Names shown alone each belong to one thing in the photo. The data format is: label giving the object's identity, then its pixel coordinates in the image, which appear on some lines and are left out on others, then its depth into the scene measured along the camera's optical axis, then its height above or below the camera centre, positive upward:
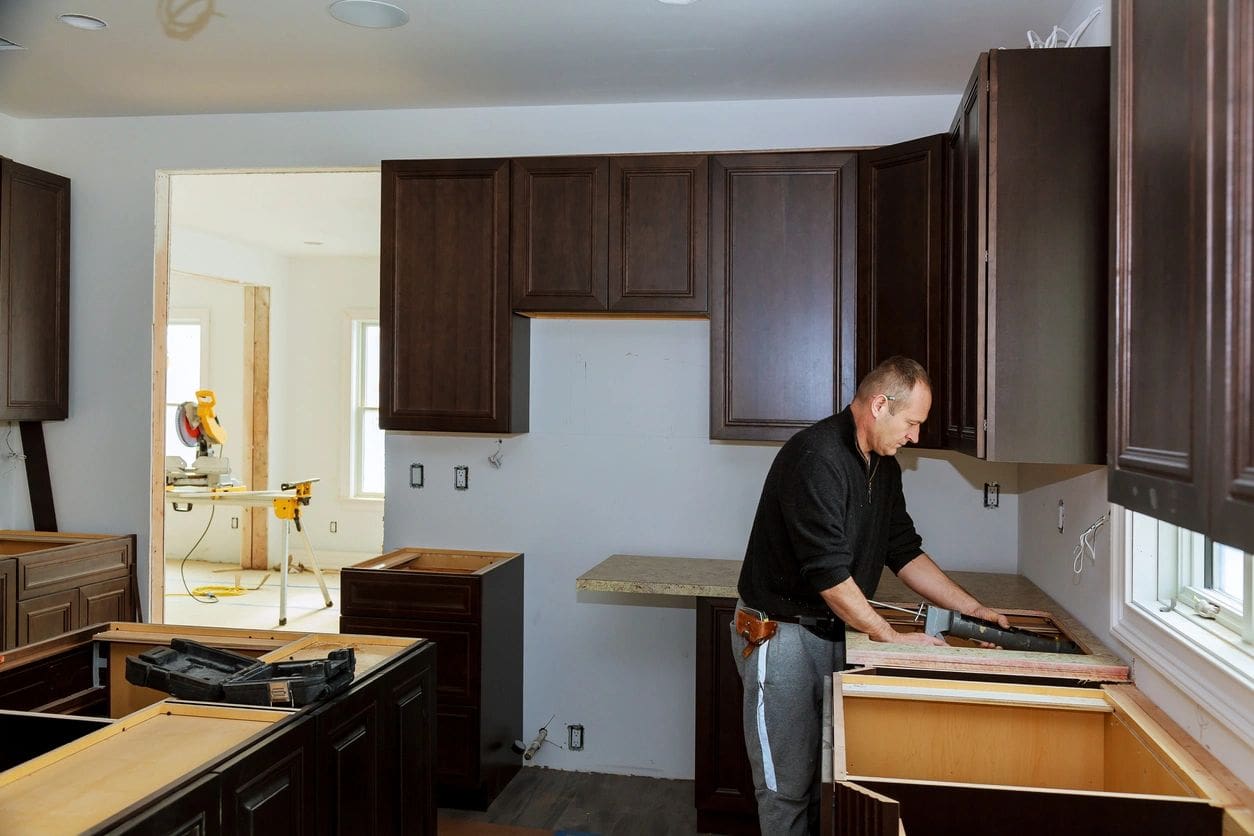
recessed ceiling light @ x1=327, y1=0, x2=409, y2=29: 2.93 +1.24
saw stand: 6.43 -0.53
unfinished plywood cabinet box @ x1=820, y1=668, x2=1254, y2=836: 1.58 -0.63
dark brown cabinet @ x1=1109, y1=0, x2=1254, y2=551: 1.05 +0.19
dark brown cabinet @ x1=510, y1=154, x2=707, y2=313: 3.59 +0.69
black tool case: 2.07 -0.57
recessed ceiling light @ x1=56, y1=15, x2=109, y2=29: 3.09 +1.26
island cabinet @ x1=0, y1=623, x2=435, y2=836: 1.65 -0.63
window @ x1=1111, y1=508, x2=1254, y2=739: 1.70 -0.38
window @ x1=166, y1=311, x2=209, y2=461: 8.52 +0.55
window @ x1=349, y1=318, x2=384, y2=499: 8.40 -0.05
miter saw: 6.85 -0.20
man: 2.50 -0.39
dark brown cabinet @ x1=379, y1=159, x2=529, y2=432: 3.72 +0.46
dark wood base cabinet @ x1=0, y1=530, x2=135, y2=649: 3.63 -0.65
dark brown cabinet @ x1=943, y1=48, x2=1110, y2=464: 2.24 +0.40
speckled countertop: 2.21 -0.54
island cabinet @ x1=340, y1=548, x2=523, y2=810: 3.57 -0.80
